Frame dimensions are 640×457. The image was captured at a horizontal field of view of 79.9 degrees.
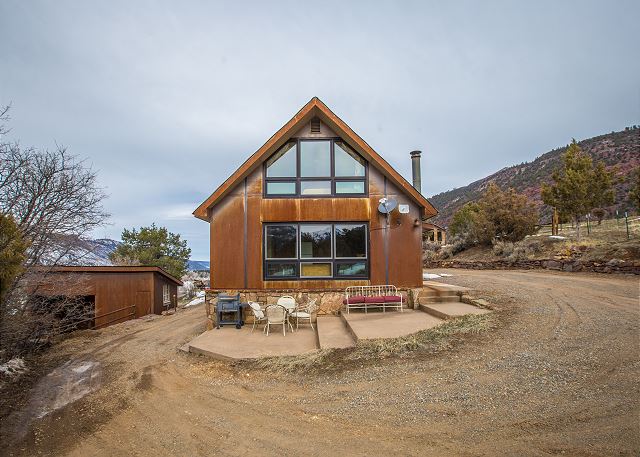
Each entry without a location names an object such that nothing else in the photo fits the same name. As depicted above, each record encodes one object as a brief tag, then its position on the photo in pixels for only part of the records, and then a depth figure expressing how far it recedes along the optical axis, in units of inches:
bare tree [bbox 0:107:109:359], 328.5
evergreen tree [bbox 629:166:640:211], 721.5
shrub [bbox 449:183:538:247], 933.8
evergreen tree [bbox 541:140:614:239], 754.2
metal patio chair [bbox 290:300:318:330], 357.4
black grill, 385.4
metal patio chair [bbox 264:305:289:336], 345.4
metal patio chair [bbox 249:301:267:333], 353.4
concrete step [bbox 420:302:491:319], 335.3
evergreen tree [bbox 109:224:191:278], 1181.1
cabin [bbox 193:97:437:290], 412.5
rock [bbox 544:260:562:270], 669.2
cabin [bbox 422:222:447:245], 1585.0
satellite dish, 410.9
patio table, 358.9
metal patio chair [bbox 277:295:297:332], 362.7
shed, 613.0
